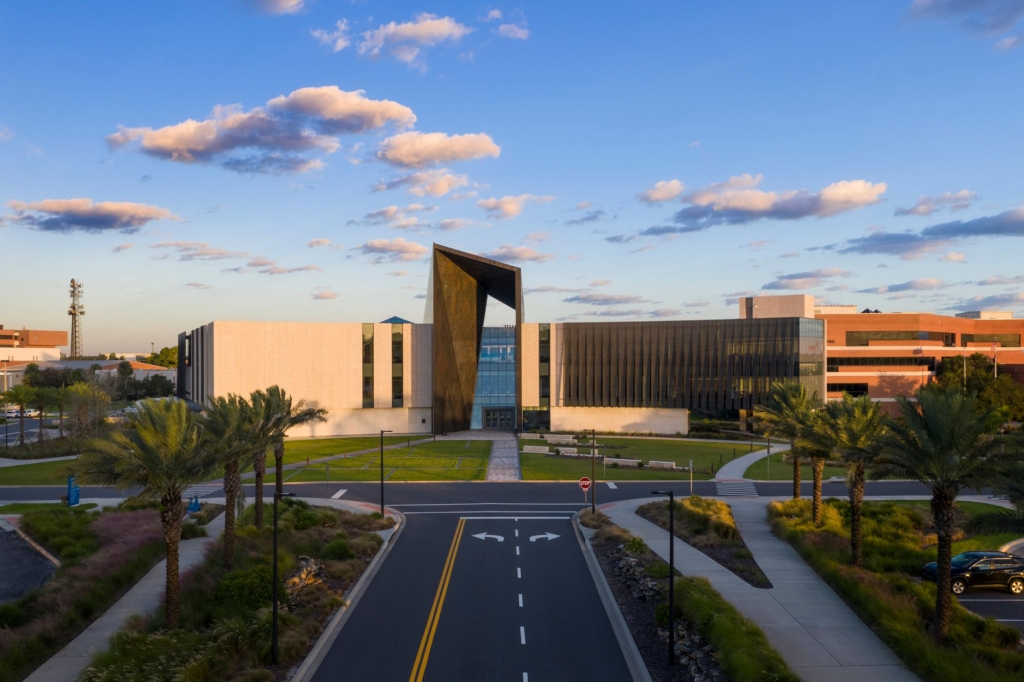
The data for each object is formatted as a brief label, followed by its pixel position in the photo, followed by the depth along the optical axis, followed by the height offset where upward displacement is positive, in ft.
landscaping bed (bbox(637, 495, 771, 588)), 100.13 -29.82
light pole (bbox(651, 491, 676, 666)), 68.14 -26.95
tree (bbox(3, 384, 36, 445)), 236.84 -12.46
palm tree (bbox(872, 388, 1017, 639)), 71.67 -10.19
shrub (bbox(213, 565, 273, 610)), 82.02 -27.55
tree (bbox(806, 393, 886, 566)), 97.66 -11.83
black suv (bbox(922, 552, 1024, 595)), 93.71 -29.11
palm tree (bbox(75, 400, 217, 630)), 73.72 -11.01
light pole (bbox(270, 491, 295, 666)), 69.28 -28.57
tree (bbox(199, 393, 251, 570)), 93.86 -10.82
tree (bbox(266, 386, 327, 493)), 112.98 -9.53
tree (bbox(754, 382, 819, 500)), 127.95 -10.21
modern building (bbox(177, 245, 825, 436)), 280.10 -1.66
